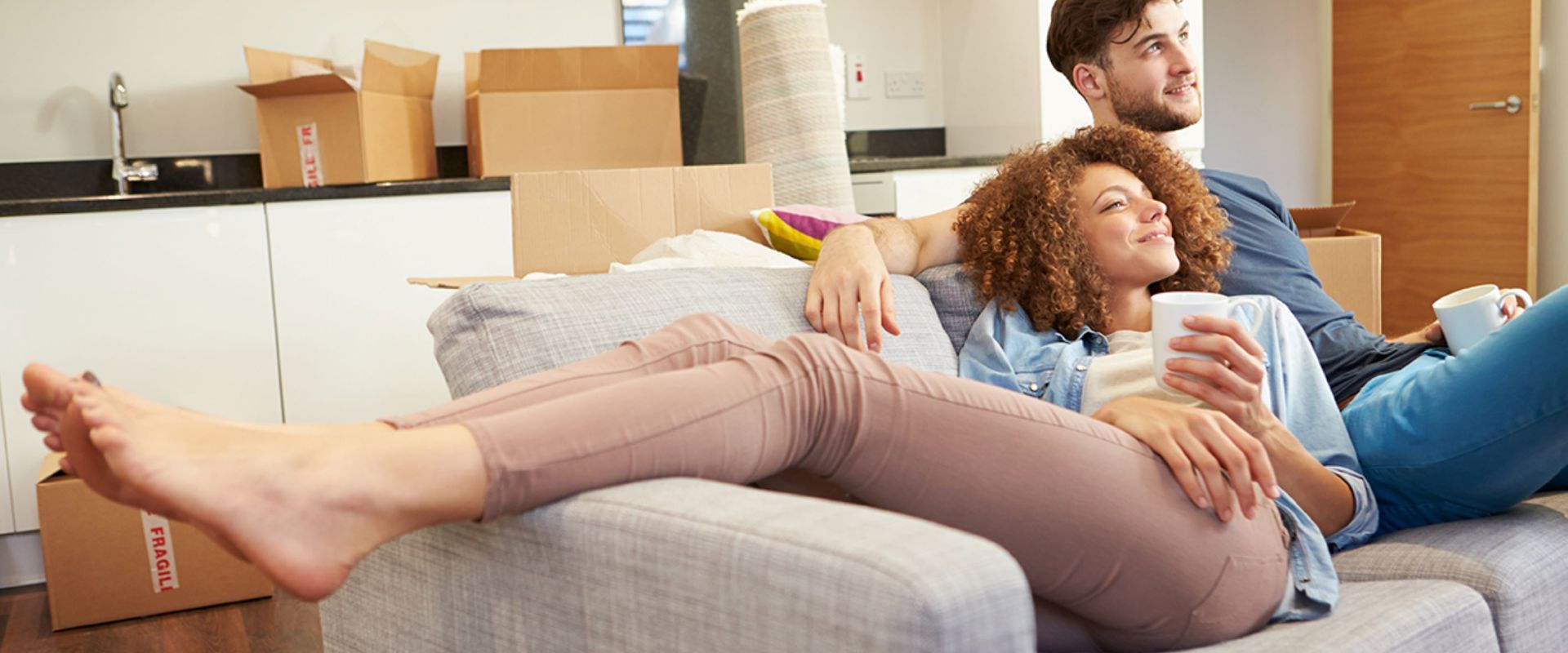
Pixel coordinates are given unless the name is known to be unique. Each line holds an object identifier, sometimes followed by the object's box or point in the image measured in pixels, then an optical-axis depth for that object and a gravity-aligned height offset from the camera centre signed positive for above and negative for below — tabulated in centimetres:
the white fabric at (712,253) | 198 -11
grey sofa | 83 -28
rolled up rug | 307 +16
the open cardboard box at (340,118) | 322 +18
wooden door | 450 +1
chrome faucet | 349 +10
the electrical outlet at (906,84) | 439 +27
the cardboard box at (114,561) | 269 -72
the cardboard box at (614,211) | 207 -5
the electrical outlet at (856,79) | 434 +29
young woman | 97 -22
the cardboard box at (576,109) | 337 +18
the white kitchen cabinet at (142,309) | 296 -24
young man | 143 -21
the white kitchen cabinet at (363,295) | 314 -24
